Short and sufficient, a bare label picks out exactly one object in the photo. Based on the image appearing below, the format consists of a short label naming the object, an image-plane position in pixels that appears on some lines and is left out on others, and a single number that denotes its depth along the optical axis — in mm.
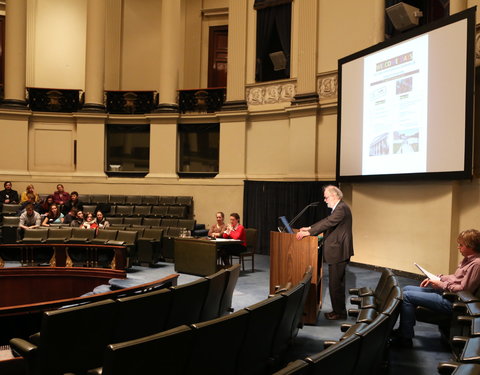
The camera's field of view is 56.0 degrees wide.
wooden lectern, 4199
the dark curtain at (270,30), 10867
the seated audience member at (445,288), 3404
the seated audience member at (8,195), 10629
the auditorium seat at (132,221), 9812
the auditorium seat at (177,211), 10727
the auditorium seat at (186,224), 9359
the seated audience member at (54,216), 9383
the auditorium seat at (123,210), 10852
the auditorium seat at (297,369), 1472
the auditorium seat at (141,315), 2545
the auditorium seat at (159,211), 10709
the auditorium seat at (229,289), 3642
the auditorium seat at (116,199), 11254
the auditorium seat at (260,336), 2455
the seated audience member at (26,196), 10350
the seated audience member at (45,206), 10289
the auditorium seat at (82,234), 7789
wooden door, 13570
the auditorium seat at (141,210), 10750
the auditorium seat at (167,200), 11273
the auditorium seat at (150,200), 11156
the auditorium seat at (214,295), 3277
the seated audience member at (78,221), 8703
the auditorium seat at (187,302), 2908
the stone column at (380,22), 8453
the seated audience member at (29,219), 8555
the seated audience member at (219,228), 7445
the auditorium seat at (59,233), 7805
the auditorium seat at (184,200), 11253
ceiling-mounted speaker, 7973
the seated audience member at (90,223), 8526
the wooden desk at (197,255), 6801
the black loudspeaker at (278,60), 10969
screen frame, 5820
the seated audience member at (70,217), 9180
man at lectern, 4273
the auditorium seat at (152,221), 9648
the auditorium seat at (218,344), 2070
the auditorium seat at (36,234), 7734
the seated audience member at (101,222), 8617
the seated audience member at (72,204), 10297
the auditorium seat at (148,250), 7859
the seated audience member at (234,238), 7125
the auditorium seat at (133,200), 11188
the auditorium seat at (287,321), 2846
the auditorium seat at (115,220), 9953
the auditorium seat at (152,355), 1715
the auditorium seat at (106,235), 7824
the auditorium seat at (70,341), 2205
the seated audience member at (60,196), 10602
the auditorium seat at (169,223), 9500
